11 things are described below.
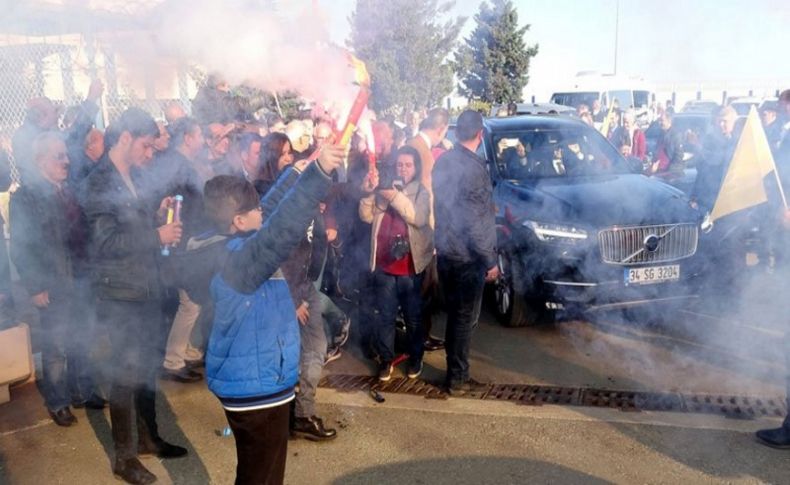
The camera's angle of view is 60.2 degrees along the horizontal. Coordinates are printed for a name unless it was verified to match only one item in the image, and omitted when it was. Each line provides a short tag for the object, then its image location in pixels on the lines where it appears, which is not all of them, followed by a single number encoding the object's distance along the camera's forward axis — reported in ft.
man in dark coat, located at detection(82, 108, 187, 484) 12.09
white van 71.67
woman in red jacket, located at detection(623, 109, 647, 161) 43.60
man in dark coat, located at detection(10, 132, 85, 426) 14.57
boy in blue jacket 9.25
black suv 19.13
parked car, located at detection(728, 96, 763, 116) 60.63
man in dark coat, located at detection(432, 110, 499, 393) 15.70
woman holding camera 16.17
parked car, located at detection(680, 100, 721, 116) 72.21
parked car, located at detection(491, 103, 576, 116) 54.71
